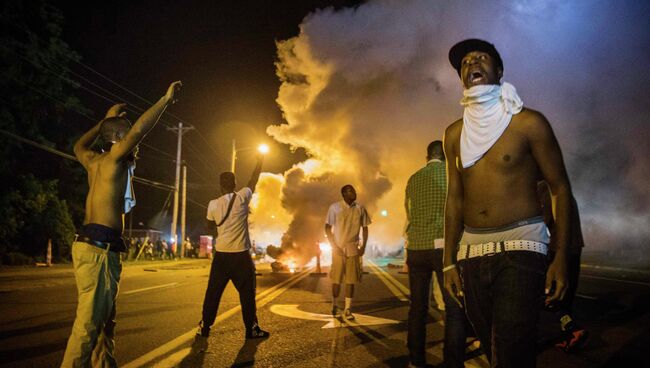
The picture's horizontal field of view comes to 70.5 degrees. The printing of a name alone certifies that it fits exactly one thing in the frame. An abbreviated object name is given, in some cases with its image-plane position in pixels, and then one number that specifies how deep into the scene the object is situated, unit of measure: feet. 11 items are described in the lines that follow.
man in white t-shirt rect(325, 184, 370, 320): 23.58
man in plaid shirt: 13.35
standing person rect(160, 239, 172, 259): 101.32
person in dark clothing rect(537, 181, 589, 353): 15.97
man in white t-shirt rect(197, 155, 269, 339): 17.17
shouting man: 7.22
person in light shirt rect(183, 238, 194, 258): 124.87
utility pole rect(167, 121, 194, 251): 101.86
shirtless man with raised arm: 9.70
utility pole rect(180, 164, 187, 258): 105.09
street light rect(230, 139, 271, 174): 95.10
